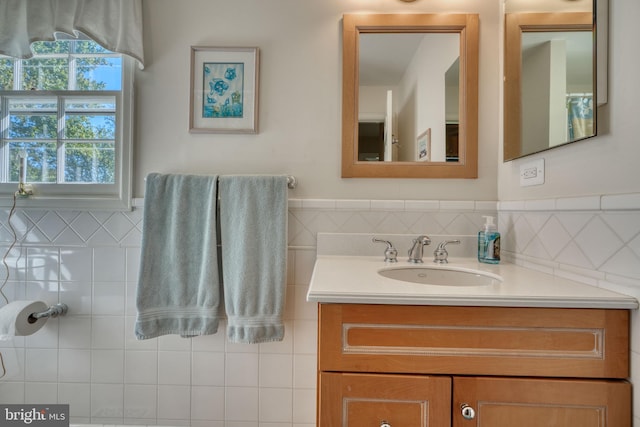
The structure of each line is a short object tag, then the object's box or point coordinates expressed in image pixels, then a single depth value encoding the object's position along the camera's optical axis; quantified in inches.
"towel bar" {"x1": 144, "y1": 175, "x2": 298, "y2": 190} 46.4
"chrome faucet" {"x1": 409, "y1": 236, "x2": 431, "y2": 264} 43.2
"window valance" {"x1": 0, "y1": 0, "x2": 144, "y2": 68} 44.4
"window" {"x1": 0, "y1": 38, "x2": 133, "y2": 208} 49.8
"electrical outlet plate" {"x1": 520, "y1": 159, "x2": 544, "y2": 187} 37.9
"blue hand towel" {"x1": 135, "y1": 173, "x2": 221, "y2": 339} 43.9
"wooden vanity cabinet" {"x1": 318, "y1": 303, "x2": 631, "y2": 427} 25.3
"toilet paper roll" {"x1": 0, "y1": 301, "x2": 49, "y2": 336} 43.1
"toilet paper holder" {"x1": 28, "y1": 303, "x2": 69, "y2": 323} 45.4
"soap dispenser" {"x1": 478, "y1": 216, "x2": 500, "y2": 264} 42.5
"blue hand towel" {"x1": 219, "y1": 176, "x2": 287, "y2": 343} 43.4
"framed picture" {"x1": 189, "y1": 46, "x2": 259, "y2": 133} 47.9
